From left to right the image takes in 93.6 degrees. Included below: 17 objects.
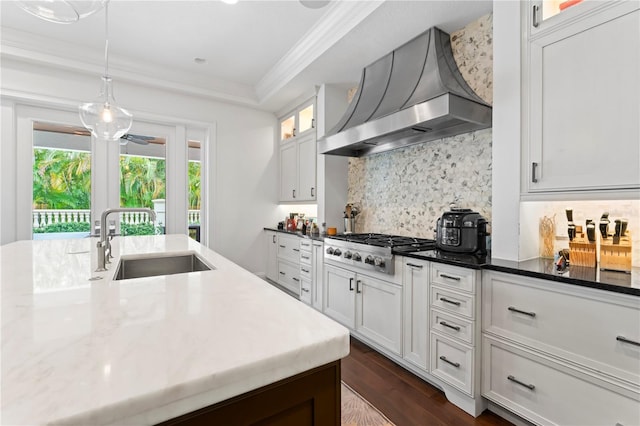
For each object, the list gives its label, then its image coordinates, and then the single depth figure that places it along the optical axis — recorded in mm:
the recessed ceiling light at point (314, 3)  2578
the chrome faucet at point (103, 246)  1386
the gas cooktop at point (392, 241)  2343
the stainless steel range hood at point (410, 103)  2113
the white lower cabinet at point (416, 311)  2035
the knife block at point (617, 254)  1550
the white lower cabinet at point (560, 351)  1288
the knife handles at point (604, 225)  1607
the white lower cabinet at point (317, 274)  3217
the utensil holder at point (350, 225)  3717
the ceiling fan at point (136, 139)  3938
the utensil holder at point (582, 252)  1647
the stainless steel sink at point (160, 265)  1863
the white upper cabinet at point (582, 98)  1430
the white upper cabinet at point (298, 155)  4105
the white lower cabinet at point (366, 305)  2281
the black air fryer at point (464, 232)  2072
